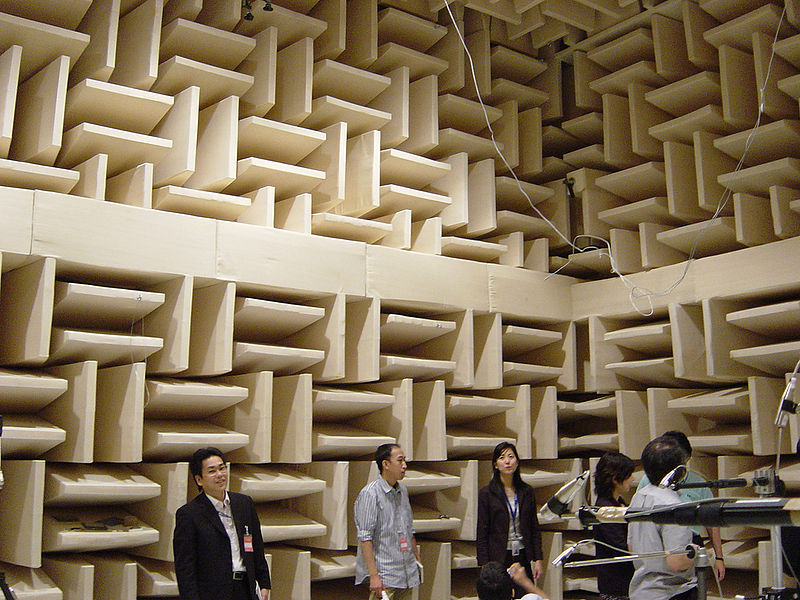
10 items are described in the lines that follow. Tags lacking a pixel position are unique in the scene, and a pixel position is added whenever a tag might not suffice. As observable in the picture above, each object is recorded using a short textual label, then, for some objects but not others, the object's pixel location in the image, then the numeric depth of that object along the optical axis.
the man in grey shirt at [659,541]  3.29
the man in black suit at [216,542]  3.82
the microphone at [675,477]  2.58
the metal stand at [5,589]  2.77
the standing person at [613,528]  4.22
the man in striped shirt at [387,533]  4.70
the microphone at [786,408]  2.70
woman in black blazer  4.94
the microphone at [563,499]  2.44
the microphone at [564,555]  2.58
